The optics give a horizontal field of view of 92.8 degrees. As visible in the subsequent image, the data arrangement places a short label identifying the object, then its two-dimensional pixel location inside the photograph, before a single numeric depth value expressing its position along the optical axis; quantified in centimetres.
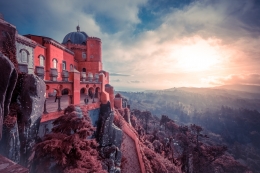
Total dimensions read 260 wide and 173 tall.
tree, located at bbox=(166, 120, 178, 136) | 4909
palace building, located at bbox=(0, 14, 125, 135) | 1180
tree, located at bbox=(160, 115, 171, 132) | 5830
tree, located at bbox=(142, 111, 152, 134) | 5335
